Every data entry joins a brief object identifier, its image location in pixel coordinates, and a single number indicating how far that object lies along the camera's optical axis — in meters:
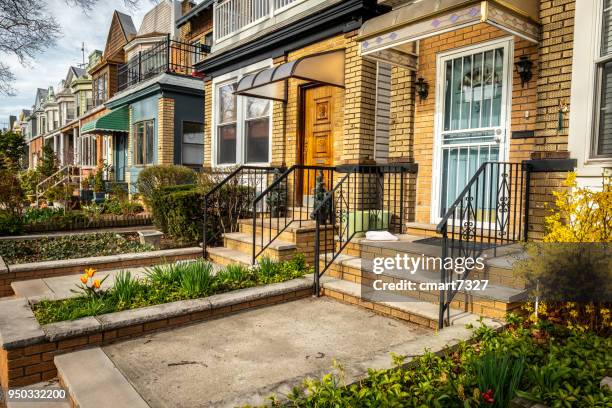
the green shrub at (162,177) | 11.41
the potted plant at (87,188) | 15.66
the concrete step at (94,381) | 2.64
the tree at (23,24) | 10.49
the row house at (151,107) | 14.14
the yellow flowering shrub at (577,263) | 3.25
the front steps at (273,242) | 6.10
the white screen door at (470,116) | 5.70
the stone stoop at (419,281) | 3.95
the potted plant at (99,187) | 15.03
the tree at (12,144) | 34.34
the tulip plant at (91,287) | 4.23
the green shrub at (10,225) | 8.38
